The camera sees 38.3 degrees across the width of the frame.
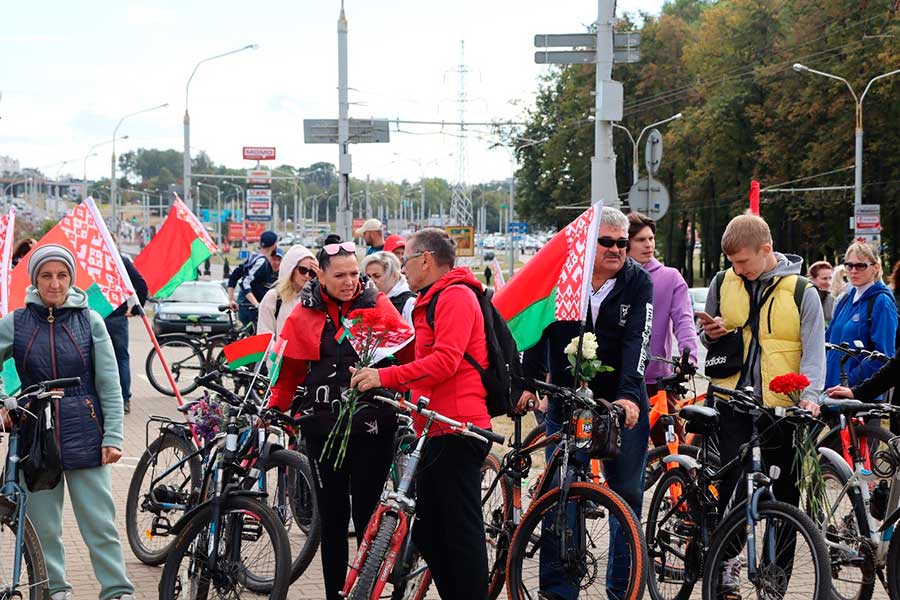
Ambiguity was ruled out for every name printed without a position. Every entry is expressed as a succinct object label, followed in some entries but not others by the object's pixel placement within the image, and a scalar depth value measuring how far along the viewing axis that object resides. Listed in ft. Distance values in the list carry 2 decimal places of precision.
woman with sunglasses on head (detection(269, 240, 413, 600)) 18.79
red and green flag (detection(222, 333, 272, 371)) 23.22
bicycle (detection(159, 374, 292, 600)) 18.45
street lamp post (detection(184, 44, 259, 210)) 144.15
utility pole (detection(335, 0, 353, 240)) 81.10
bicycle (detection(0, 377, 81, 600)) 18.21
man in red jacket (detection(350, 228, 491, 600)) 17.56
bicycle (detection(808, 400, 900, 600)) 19.27
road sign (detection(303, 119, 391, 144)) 82.72
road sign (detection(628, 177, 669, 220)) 51.13
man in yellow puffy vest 19.42
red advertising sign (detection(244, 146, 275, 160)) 395.55
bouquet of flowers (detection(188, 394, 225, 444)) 22.24
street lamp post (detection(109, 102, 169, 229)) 205.57
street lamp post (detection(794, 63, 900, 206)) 127.65
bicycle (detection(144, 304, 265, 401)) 53.16
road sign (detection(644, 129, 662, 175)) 51.19
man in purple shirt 25.35
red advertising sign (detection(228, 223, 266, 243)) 379.51
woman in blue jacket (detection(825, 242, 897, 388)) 28.37
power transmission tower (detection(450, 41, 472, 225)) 191.62
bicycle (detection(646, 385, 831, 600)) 17.51
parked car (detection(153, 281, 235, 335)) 76.84
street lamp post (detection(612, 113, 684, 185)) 175.32
